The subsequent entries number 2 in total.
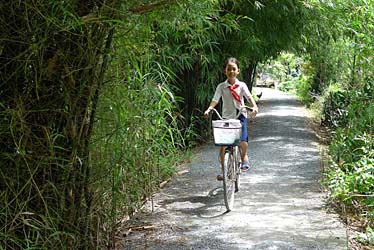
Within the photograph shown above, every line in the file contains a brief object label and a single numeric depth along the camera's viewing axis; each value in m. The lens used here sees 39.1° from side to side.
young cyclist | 5.52
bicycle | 5.06
